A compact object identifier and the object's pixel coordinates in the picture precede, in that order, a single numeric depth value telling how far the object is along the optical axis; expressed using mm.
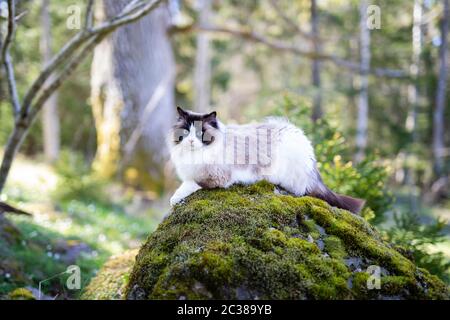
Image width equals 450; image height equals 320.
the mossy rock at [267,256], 3068
